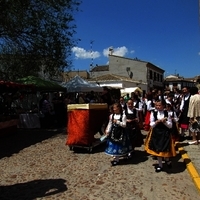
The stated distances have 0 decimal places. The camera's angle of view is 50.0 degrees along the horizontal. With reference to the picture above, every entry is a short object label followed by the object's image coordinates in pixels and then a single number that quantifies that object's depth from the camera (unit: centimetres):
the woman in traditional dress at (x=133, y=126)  587
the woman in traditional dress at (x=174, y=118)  529
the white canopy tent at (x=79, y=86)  1337
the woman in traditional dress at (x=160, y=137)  459
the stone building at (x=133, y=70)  3746
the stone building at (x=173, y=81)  5029
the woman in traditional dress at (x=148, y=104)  744
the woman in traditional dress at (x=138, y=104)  807
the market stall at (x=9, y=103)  857
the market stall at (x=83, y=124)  615
